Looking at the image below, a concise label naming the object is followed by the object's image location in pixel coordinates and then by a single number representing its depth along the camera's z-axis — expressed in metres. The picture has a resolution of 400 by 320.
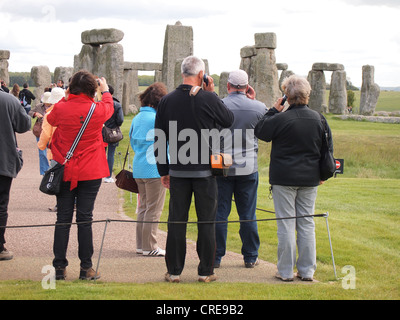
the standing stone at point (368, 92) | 39.34
